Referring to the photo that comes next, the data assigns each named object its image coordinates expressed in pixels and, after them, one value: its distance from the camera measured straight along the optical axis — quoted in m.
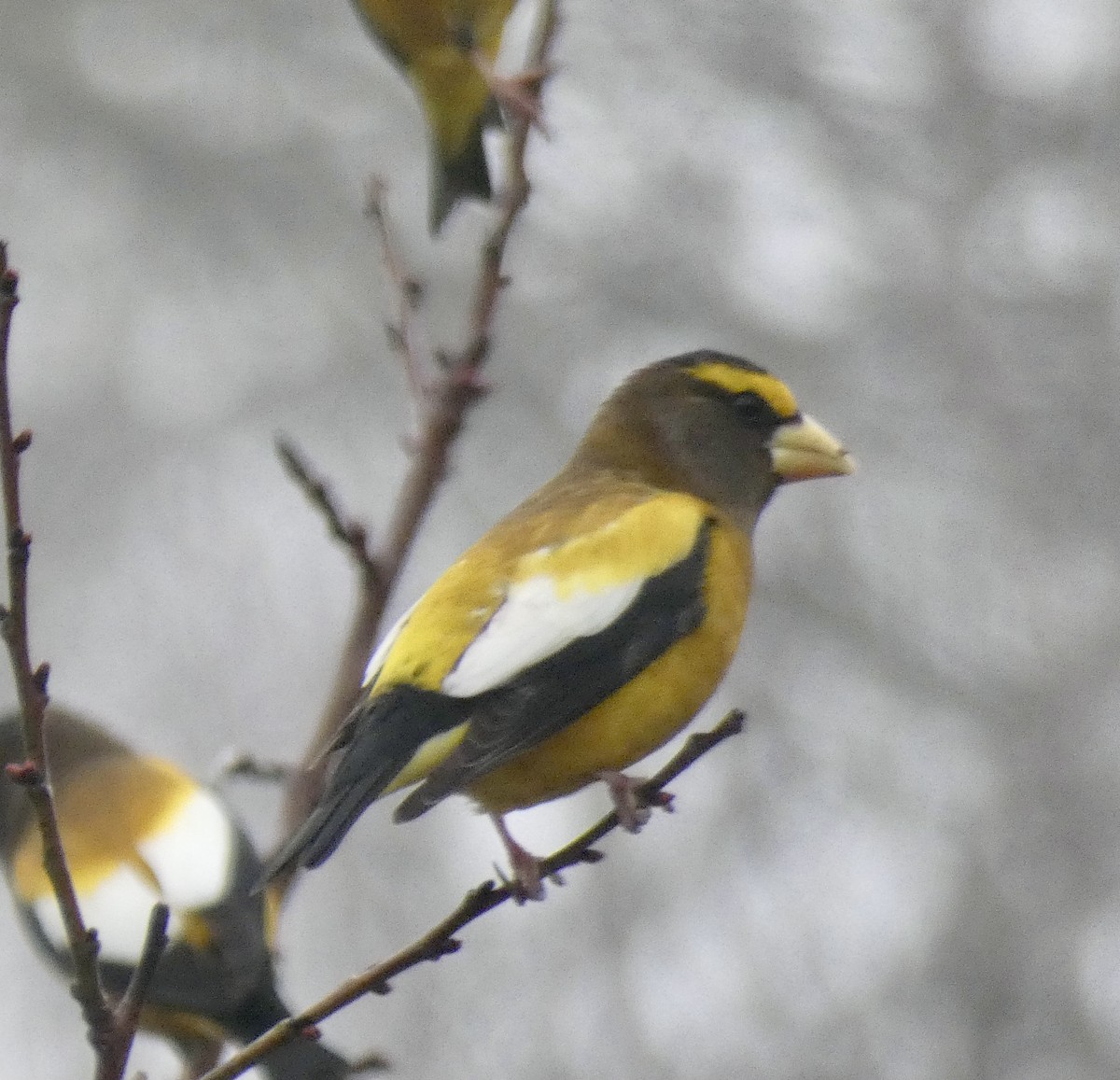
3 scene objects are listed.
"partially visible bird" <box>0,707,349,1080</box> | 7.34
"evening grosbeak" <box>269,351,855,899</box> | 5.40
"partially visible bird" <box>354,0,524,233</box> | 8.85
